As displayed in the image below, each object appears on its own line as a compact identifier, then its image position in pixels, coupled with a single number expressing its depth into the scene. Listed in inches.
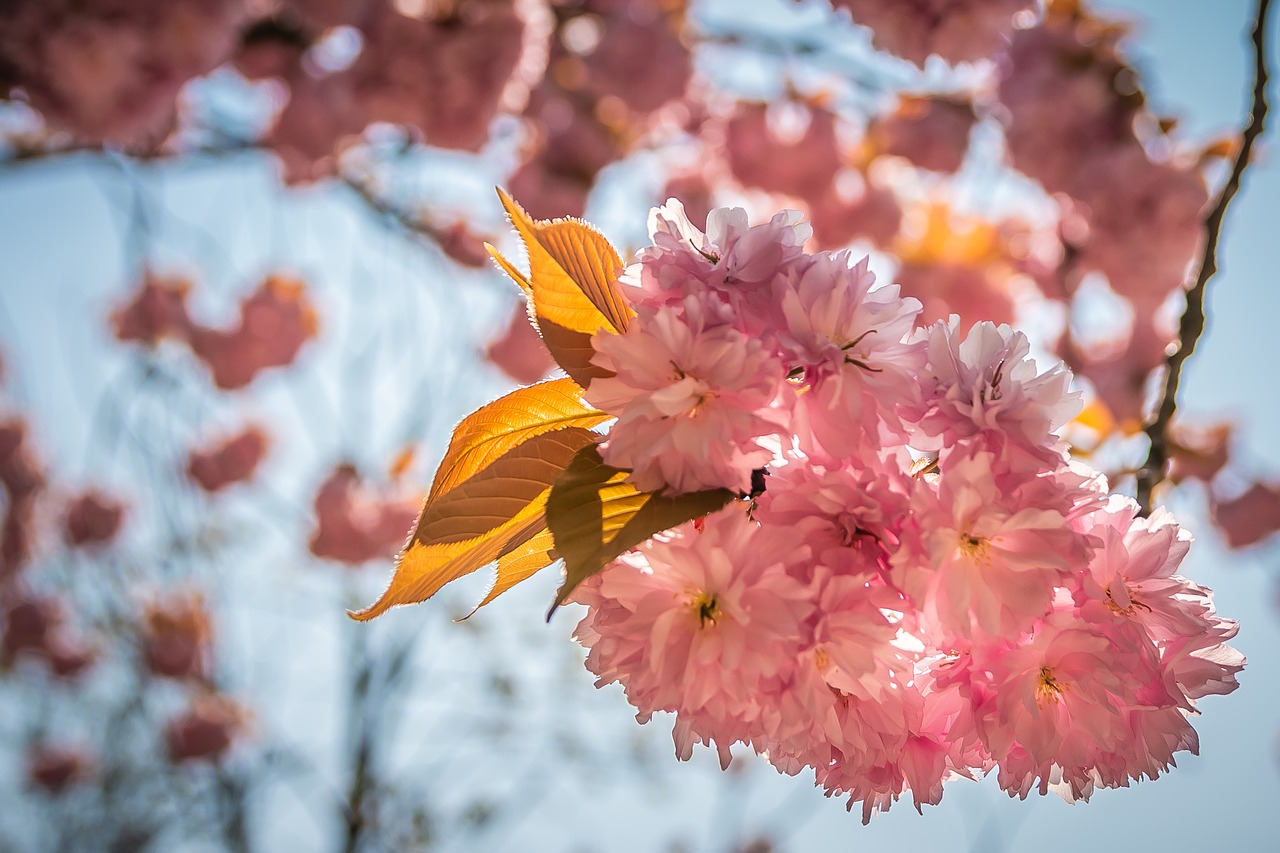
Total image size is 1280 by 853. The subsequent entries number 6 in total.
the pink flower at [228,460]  102.0
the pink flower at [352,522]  88.2
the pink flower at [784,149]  77.8
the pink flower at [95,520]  106.7
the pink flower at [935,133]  71.5
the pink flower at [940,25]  41.9
